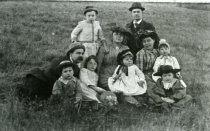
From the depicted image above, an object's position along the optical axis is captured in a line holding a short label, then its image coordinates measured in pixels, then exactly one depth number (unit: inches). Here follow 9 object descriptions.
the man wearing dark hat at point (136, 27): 257.4
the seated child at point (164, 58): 235.6
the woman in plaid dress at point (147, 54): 239.3
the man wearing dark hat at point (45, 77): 207.9
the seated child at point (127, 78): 215.8
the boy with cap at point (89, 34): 252.2
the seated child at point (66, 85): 195.2
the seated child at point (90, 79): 208.7
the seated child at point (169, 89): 213.2
